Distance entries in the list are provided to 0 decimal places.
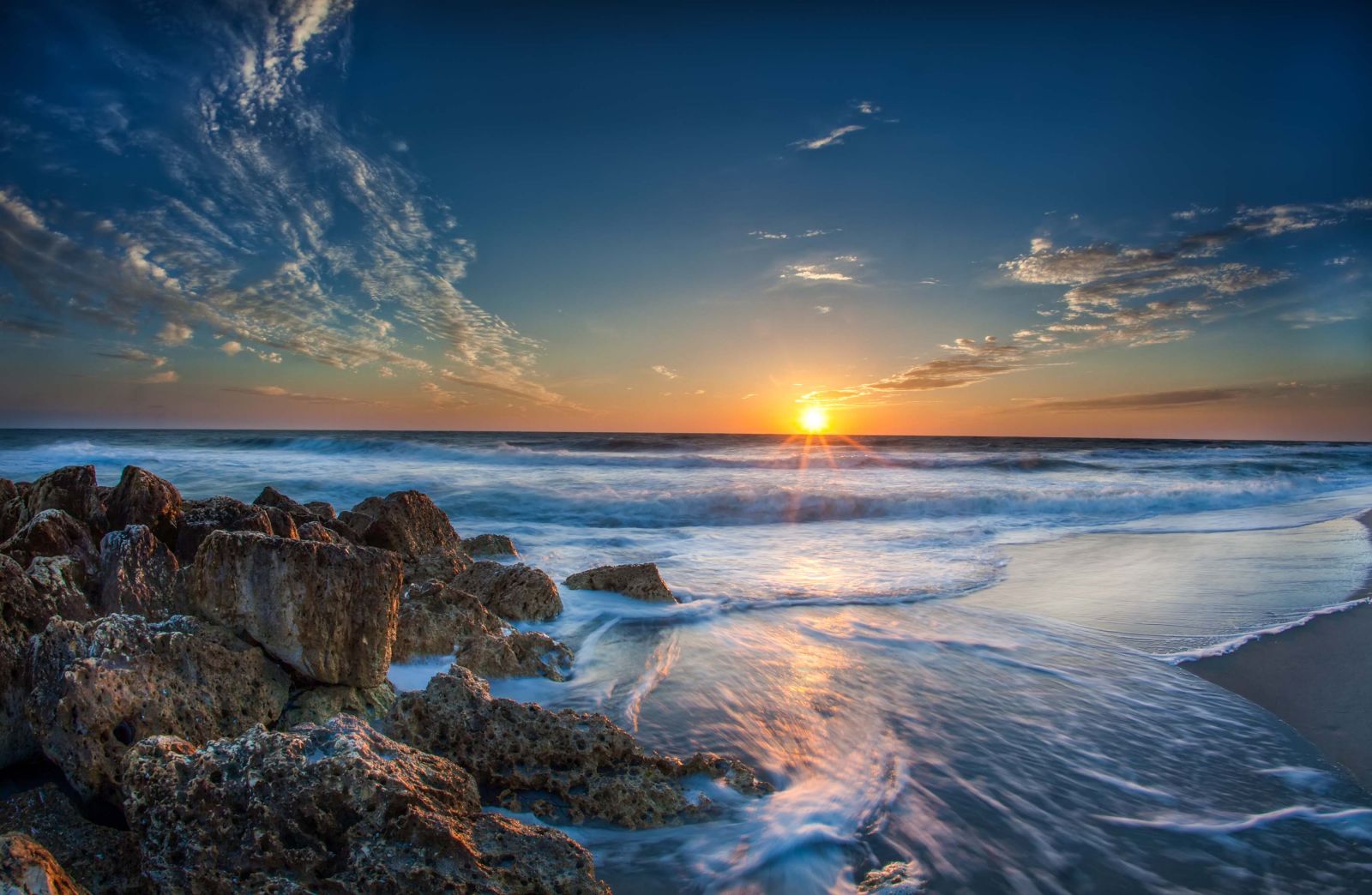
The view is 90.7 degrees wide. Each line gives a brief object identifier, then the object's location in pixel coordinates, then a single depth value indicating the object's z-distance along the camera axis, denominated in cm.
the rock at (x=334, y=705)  269
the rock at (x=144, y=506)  396
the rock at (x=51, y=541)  333
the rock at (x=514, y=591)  502
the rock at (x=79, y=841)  176
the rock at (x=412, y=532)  530
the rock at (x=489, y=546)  701
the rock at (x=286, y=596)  271
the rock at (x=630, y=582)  571
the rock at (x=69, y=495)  428
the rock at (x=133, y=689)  207
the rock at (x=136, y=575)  301
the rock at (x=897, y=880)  223
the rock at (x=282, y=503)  537
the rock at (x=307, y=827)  164
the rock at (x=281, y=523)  378
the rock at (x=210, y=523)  370
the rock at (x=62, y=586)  276
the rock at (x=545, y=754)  252
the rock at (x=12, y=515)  436
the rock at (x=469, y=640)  379
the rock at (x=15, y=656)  229
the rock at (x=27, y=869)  127
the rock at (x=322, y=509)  606
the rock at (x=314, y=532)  377
